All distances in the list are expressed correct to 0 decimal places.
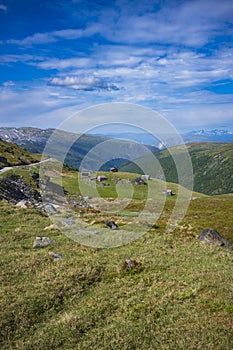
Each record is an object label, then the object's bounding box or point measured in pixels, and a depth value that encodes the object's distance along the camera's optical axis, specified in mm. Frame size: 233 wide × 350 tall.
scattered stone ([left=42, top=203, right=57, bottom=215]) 45369
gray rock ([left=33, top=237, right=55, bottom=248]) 25998
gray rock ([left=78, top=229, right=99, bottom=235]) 31238
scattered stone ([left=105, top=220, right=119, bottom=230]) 35631
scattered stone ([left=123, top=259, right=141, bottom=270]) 20984
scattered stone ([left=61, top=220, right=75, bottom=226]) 34700
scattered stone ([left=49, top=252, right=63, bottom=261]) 22928
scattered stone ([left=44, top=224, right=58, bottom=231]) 31712
